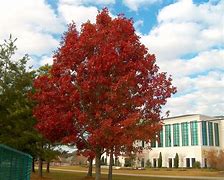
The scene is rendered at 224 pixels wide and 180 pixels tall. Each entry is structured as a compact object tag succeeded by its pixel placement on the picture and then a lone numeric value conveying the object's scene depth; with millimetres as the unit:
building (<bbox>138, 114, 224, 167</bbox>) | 103312
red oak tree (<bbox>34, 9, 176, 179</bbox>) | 19906
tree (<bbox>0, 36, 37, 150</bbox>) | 26641
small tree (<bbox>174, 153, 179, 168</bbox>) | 99188
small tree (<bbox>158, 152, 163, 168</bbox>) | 102919
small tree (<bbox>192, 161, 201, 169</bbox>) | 93638
